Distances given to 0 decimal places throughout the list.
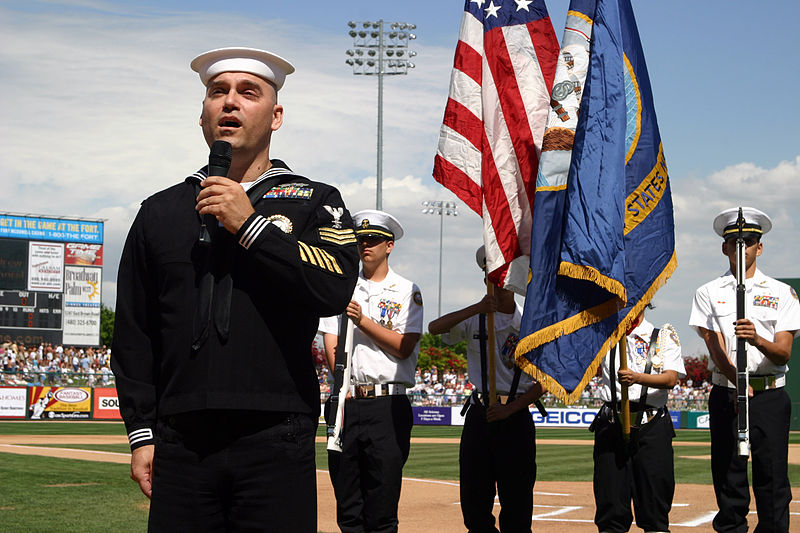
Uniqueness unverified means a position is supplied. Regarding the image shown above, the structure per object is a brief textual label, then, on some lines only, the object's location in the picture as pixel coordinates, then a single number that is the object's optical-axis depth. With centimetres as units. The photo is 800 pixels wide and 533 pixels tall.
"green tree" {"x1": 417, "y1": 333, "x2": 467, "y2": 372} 7488
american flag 690
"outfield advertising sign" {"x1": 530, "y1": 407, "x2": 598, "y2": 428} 4006
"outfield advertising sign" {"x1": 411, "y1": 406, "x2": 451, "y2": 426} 4056
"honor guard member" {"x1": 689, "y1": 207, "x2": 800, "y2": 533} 789
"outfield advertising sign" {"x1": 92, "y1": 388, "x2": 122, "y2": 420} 3827
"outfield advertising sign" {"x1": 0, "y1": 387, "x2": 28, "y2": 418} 3634
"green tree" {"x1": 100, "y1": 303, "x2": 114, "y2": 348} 10319
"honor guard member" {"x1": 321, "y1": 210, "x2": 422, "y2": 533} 722
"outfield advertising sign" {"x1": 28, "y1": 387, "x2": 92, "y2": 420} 3684
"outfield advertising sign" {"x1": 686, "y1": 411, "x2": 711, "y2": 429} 4025
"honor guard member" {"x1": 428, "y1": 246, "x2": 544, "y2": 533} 691
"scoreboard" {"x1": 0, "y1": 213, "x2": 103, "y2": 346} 5381
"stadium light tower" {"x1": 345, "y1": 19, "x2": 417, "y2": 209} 4400
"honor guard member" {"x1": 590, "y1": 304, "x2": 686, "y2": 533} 802
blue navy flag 625
